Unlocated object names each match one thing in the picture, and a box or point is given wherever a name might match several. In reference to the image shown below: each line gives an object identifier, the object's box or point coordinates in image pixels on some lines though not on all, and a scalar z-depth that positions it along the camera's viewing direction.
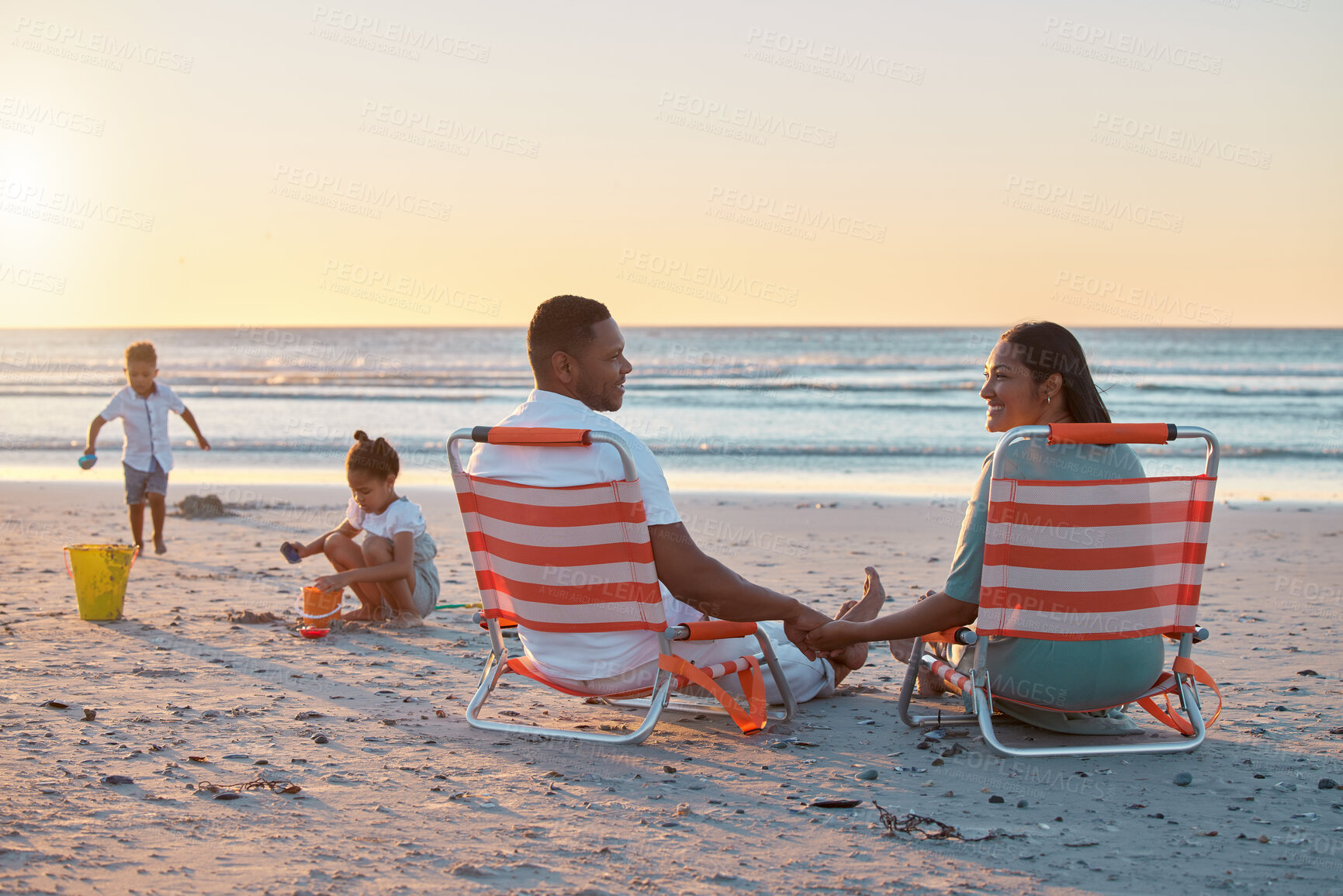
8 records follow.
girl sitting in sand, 5.39
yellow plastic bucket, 5.61
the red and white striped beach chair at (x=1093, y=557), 3.41
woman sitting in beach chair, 3.52
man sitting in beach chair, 3.60
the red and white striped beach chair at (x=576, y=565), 3.54
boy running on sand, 8.08
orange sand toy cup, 5.50
